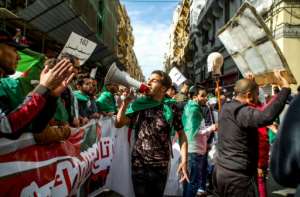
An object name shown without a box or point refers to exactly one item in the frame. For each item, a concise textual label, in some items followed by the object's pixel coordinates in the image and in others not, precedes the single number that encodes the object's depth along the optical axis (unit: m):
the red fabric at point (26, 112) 1.27
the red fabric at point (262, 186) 2.37
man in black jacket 1.92
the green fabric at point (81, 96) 3.11
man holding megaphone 2.00
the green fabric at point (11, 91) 1.45
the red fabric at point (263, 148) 2.39
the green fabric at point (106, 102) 3.78
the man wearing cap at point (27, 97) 1.27
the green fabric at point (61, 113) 2.02
